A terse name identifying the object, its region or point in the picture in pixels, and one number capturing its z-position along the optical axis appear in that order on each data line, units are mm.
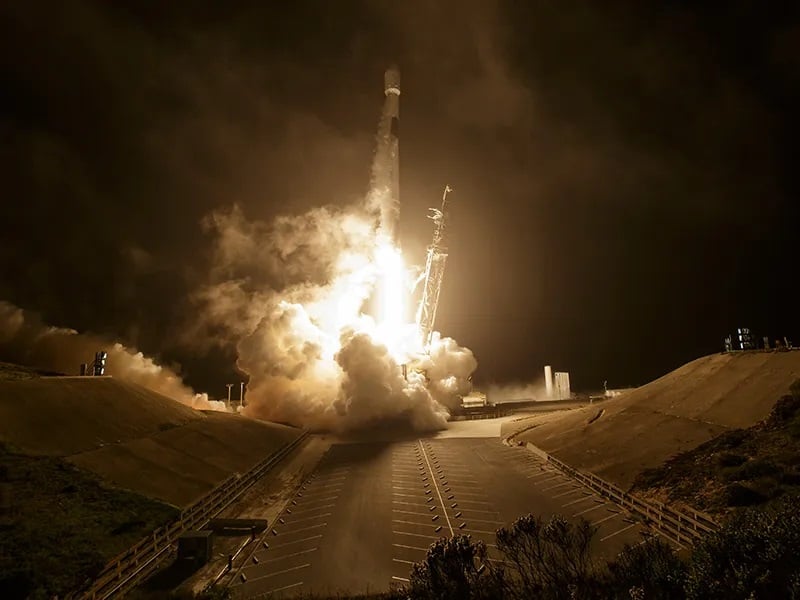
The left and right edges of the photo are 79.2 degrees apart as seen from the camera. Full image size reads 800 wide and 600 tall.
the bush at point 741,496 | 23191
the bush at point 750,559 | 13258
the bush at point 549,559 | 17078
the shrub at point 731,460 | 27641
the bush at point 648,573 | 15008
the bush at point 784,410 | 31016
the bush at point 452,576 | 16656
